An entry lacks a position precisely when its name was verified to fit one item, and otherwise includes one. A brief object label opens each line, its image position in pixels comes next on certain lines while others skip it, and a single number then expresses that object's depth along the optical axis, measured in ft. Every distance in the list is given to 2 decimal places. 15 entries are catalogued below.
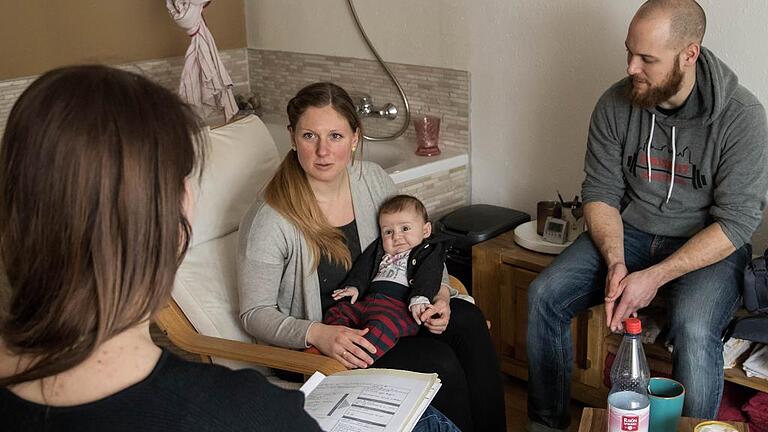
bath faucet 11.43
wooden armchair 6.84
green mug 6.06
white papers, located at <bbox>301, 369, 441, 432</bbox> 5.25
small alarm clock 8.96
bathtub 10.07
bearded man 7.26
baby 7.14
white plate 8.91
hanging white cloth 11.01
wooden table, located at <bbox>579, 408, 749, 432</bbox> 5.81
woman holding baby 6.83
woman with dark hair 3.08
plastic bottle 5.65
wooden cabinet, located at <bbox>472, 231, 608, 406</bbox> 8.40
